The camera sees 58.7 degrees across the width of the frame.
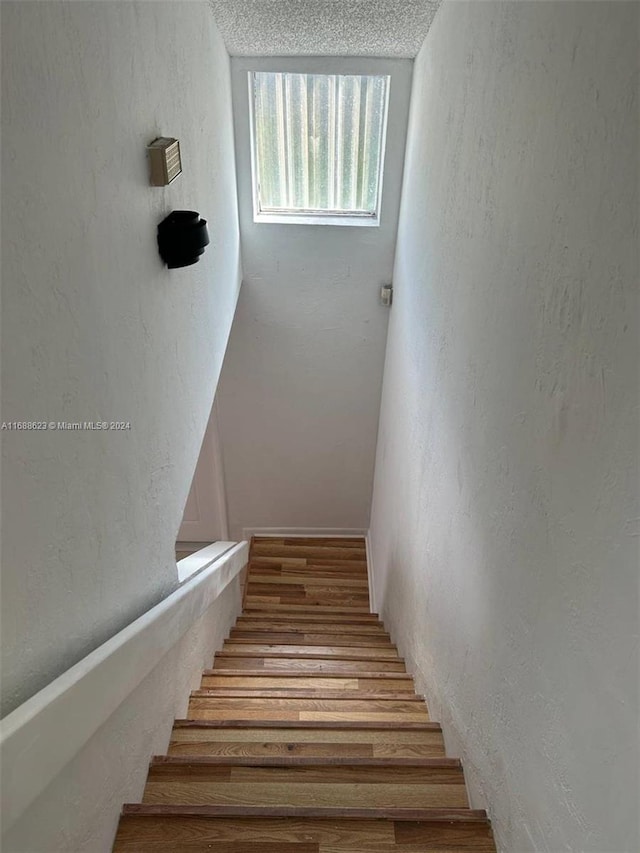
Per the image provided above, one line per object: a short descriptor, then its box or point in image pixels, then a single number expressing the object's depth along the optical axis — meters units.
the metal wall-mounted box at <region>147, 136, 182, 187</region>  1.57
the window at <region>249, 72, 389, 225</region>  3.32
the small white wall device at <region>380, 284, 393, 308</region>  3.95
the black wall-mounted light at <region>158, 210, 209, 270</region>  1.69
